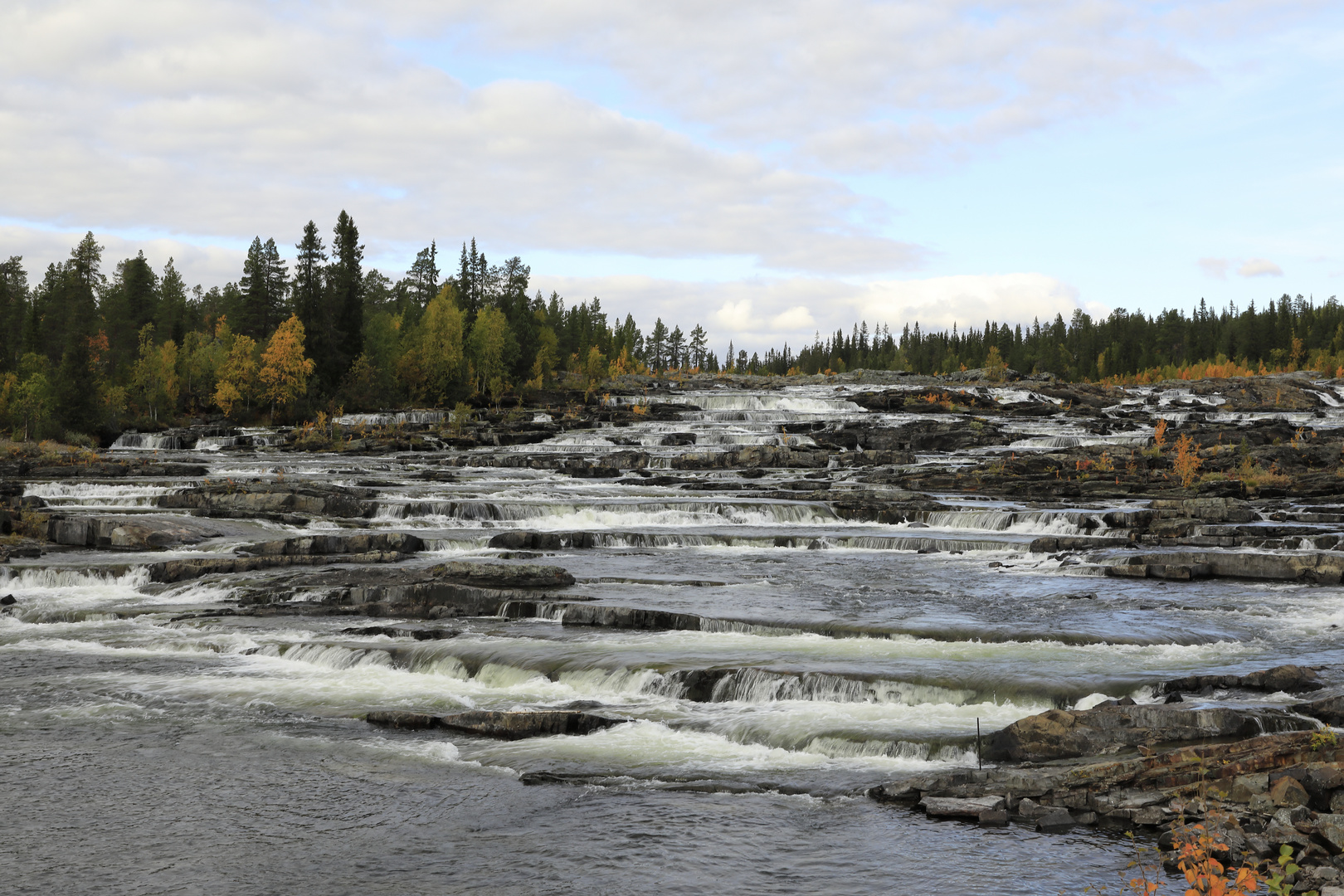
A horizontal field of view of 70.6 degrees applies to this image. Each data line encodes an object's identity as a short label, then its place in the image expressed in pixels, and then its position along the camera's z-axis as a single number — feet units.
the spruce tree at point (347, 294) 307.60
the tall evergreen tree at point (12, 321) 316.60
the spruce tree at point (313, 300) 300.40
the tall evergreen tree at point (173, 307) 373.81
